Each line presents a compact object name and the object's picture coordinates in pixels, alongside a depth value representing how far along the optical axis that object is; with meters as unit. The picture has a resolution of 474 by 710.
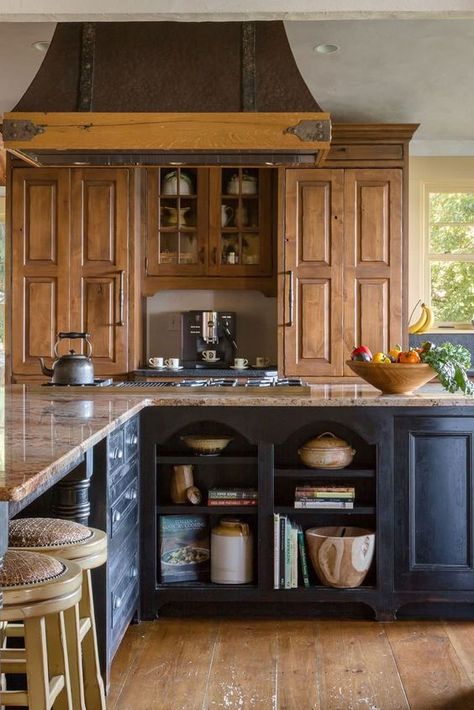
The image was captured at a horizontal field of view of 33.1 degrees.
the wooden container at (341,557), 3.16
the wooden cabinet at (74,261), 5.25
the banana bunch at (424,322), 4.73
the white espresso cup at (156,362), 5.42
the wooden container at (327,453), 3.22
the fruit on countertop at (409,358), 3.28
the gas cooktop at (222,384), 3.52
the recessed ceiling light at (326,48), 4.14
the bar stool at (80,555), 2.03
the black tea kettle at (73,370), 3.57
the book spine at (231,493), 3.23
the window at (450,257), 6.12
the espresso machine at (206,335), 5.62
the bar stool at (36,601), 1.62
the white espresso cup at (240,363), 5.45
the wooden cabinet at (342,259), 5.28
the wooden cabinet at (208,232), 5.50
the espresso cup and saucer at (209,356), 5.63
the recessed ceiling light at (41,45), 4.12
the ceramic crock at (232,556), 3.22
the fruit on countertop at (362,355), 3.41
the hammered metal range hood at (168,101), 3.10
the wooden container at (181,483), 3.29
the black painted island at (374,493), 3.19
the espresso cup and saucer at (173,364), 5.43
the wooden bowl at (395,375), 3.26
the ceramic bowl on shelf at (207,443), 3.25
